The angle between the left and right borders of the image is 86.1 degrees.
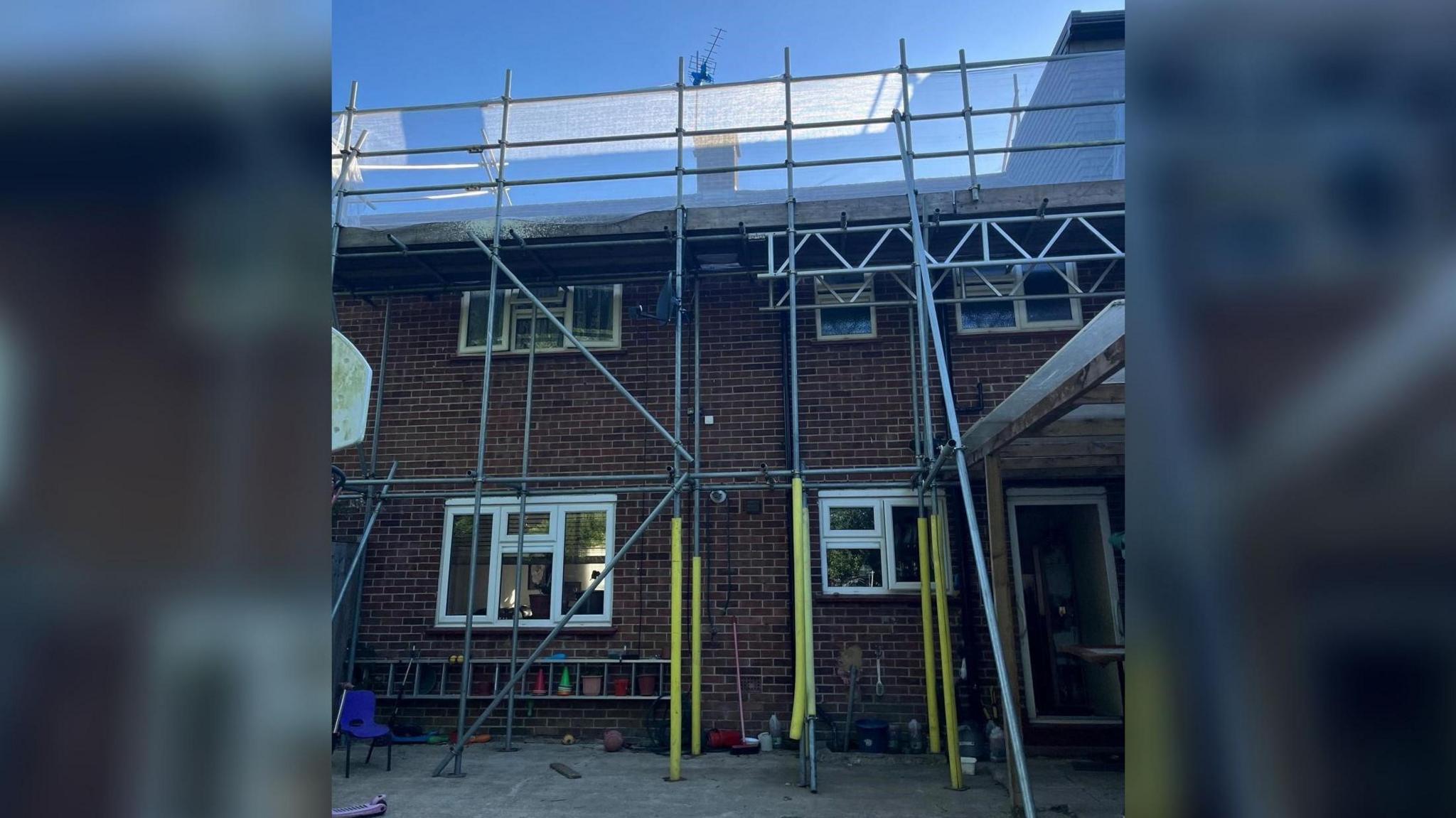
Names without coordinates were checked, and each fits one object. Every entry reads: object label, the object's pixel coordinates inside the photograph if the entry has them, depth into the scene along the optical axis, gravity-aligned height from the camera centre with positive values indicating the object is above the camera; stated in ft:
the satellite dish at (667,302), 26.09 +9.08
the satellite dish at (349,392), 7.92 +1.97
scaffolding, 22.67 +11.02
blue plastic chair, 22.02 -4.12
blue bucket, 23.91 -4.82
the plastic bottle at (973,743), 22.54 -4.81
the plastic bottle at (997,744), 22.65 -4.79
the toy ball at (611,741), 24.81 -5.16
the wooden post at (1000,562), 19.56 +0.34
